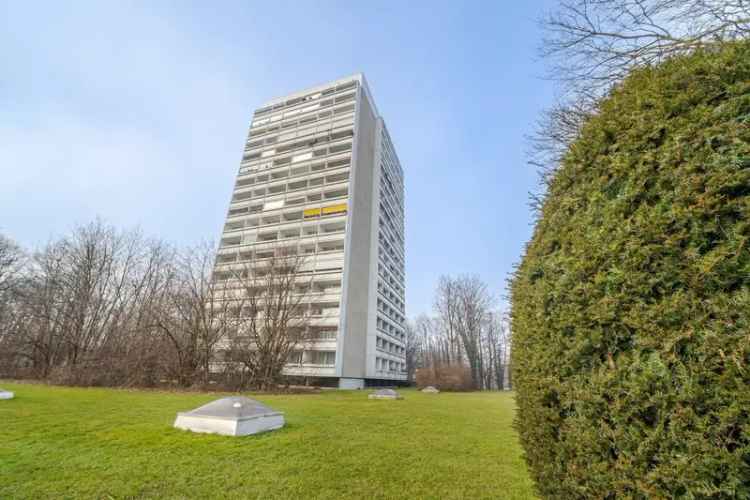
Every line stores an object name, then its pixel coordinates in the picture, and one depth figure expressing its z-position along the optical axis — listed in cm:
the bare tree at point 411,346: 5688
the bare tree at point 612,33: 447
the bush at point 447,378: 3278
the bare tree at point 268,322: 1895
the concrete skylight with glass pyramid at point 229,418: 589
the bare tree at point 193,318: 1870
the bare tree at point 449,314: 4303
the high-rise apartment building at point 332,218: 2905
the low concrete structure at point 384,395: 1569
